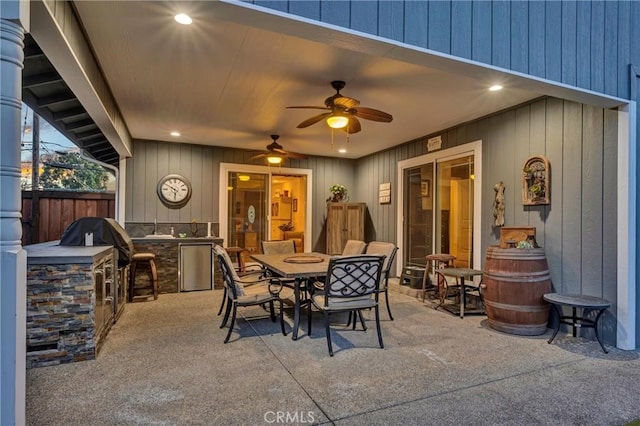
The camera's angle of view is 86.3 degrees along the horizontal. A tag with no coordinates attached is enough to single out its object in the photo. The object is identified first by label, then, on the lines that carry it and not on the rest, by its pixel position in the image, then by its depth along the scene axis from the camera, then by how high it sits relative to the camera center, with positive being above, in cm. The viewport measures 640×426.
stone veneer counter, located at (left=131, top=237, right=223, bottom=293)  530 -64
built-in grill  346 -28
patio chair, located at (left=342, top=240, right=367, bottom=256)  452 -42
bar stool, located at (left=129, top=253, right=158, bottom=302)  482 -84
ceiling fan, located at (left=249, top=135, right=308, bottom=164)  512 +93
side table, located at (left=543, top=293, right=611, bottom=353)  295 -75
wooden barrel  338 -72
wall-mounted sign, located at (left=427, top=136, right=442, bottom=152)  525 +116
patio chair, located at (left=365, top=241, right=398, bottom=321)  398 -43
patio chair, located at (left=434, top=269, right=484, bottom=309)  432 -95
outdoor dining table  321 -53
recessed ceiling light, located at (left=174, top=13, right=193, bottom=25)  226 +133
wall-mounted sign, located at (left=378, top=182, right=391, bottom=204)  641 +45
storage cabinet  670 -15
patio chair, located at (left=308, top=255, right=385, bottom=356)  292 -60
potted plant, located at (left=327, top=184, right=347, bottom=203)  694 +47
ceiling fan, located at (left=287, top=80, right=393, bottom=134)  322 +101
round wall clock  601 +43
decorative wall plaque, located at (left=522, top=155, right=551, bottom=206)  370 +42
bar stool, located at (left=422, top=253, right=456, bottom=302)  474 -69
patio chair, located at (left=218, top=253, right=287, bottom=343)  324 -80
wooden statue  420 +16
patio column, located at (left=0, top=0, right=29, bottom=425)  140 -2
